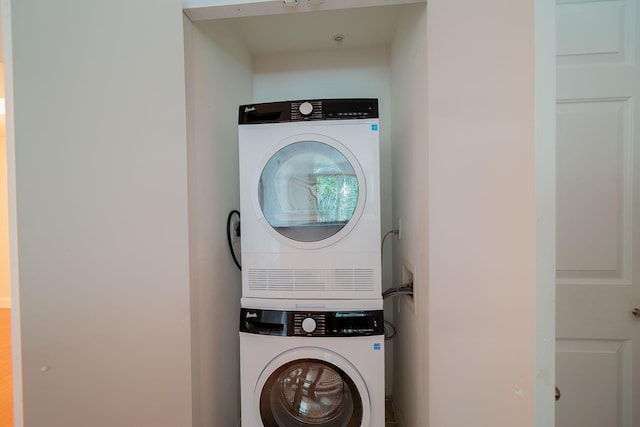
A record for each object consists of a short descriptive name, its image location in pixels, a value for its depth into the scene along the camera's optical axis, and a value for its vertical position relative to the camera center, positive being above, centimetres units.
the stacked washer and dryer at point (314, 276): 117 -34
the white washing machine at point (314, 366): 116 -76
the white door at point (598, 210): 120 -3
